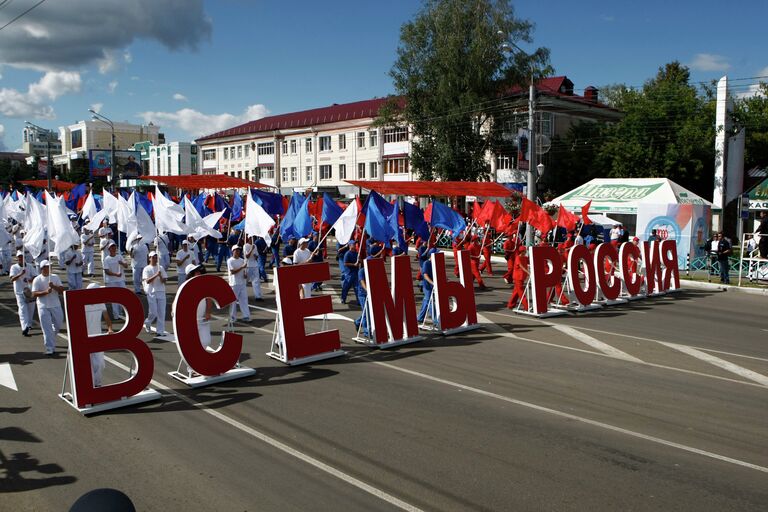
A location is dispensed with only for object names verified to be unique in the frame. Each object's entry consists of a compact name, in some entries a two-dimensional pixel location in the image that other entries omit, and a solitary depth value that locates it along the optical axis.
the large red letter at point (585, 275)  16.17
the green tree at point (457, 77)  42.88
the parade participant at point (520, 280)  15.80
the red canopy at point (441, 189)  22.38
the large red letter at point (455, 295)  13.23
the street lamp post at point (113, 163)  41.41
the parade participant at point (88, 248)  21.89
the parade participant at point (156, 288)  12.67
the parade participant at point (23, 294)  12.88
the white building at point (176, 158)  96.01
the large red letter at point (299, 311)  10.70
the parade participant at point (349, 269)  16.23
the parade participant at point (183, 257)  15.59
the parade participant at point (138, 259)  17.42
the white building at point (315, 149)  59.44
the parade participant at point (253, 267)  16.05
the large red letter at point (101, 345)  8.22
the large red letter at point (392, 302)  11.96
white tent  30.81
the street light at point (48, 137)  48.35
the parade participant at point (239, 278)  13.86
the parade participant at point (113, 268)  13.62
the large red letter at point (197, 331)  9.22
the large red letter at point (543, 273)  15.27
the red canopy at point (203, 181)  26.97
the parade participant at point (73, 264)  14.53
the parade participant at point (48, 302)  11.33
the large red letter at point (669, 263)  19.91
